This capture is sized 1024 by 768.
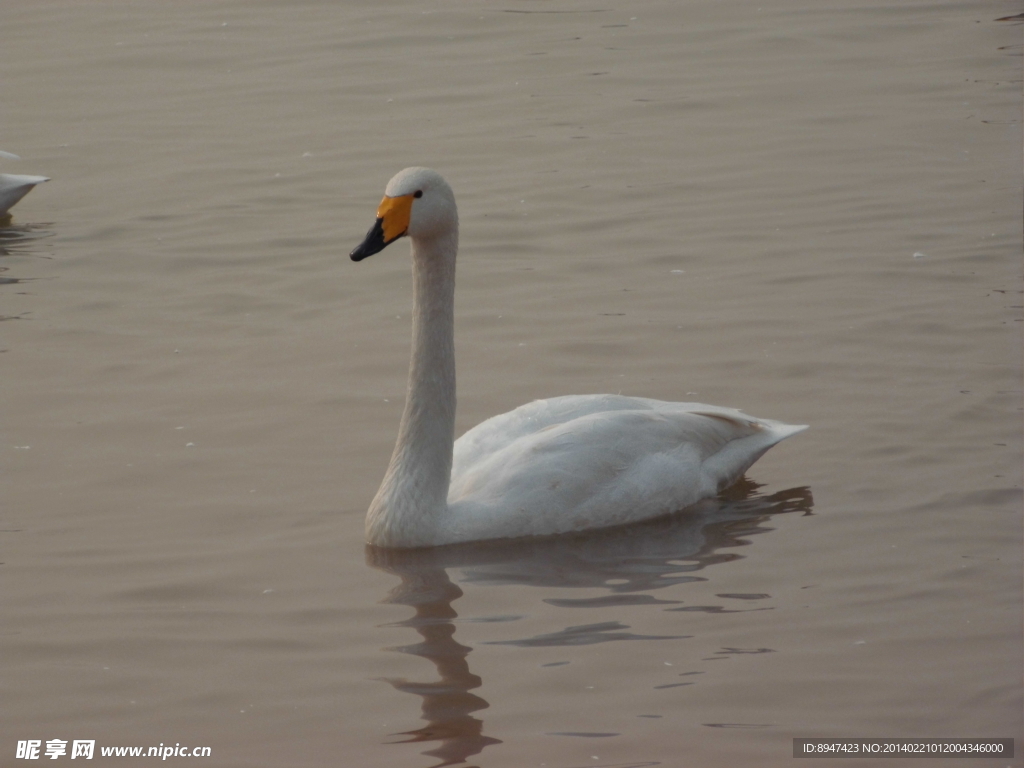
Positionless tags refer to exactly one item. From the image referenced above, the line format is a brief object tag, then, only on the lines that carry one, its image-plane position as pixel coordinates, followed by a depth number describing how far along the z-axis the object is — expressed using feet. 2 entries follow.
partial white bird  80.18
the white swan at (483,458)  44.24
